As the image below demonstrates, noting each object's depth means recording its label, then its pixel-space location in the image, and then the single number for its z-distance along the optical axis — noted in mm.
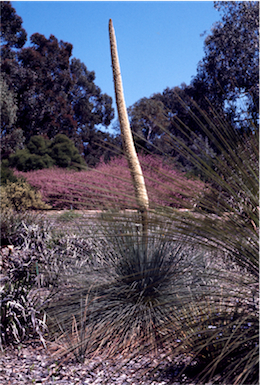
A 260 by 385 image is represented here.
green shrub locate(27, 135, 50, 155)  13727
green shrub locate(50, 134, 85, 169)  13673
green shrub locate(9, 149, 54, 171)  13148
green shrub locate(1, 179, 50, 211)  7355
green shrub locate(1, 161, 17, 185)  9805
